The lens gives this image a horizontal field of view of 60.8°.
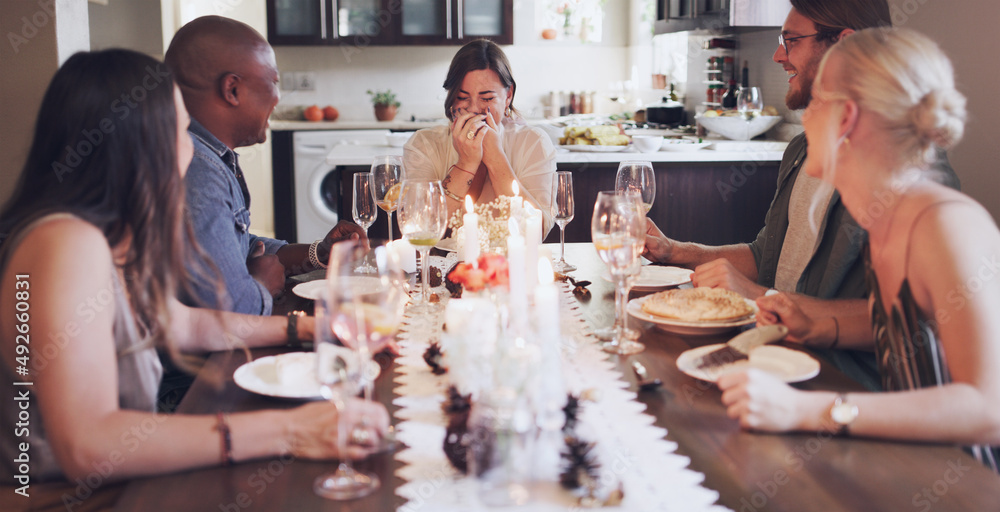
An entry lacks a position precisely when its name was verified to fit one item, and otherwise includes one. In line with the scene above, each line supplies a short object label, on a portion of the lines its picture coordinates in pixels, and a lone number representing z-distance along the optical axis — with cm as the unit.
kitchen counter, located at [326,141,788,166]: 361
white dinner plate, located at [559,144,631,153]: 373
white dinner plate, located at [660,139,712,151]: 381
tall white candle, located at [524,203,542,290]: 151
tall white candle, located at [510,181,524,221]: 184
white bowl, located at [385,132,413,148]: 480
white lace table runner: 89
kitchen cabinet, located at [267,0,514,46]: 622
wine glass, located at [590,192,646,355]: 140
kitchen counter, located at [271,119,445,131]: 611
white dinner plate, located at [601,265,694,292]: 191
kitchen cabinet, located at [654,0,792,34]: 393
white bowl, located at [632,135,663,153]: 370
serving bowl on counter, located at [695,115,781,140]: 413
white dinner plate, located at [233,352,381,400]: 117
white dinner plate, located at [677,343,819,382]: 125
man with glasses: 173
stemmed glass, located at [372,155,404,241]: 212
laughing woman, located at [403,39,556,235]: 279
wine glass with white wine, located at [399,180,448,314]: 168
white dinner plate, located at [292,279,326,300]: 180
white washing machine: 594
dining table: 90
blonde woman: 107
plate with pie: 152
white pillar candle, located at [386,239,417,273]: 194
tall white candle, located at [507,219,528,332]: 124
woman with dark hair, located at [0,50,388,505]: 100
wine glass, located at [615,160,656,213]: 215
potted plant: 656
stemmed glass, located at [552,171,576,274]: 204
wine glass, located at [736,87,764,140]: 411
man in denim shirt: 178
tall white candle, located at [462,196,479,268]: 165
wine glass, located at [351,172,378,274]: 209
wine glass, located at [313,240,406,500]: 92
